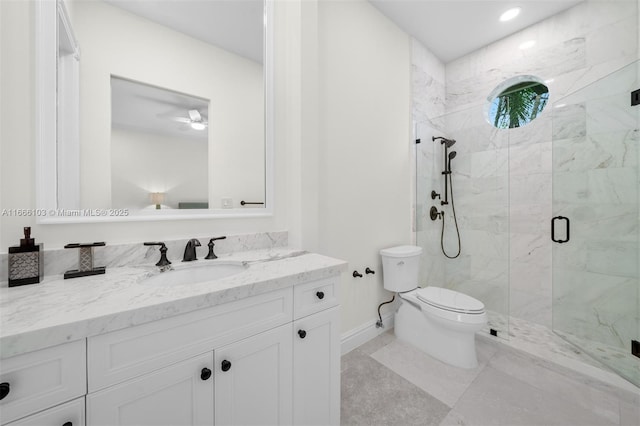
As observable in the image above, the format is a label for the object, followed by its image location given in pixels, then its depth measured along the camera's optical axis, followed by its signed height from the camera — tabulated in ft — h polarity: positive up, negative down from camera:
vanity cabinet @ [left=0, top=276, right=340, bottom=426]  1.88 -1.52
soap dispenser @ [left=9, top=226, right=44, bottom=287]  2.76 -0.55
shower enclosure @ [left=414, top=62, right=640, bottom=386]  4.99 -0.13
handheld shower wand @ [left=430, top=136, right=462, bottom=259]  8.61 +1.18
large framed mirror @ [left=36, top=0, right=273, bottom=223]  3.30 +1.70
